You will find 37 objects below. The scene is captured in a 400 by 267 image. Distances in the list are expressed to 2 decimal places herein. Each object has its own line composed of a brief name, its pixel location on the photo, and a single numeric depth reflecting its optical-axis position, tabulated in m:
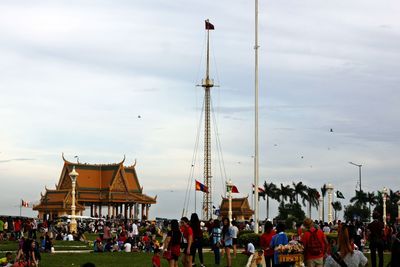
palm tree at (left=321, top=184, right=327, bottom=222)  106.50
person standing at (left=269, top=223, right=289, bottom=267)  17.67
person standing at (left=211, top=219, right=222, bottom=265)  25.56
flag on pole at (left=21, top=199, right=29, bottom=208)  82.69
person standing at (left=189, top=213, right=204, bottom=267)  21.89
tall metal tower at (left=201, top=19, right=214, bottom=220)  86.12
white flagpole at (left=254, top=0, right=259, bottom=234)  42.41
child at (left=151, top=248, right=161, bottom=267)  22.98
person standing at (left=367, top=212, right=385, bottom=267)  21.84
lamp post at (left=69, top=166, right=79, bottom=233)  51.59
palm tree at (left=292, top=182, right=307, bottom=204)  124.81
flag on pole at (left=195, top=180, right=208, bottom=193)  67.81
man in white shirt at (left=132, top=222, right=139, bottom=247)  41.88
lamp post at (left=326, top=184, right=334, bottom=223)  63.16
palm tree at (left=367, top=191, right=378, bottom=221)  125.12
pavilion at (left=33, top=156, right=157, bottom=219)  89.44
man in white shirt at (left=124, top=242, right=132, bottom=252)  36.92
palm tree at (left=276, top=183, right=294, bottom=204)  126.00
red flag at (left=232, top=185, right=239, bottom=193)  62.06
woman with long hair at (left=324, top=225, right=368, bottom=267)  12.77
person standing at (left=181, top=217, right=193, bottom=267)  20.39
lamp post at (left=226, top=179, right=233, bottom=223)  57.31
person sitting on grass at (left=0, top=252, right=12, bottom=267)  25.45
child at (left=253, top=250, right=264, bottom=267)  20.94
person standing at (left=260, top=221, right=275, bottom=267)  19.50
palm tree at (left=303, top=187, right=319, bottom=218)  122.53
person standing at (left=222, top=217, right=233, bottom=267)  23.95
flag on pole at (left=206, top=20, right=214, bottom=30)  65.62
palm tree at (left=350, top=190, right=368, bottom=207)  123.56
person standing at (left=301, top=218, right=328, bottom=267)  16.81
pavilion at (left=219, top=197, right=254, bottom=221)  99.18
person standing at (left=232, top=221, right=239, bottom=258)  25.21
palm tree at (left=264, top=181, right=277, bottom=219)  125.44
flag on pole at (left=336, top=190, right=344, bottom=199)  75.12
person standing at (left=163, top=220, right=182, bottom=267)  20.06
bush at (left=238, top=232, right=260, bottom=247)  38.75
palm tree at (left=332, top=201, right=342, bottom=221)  123.31
